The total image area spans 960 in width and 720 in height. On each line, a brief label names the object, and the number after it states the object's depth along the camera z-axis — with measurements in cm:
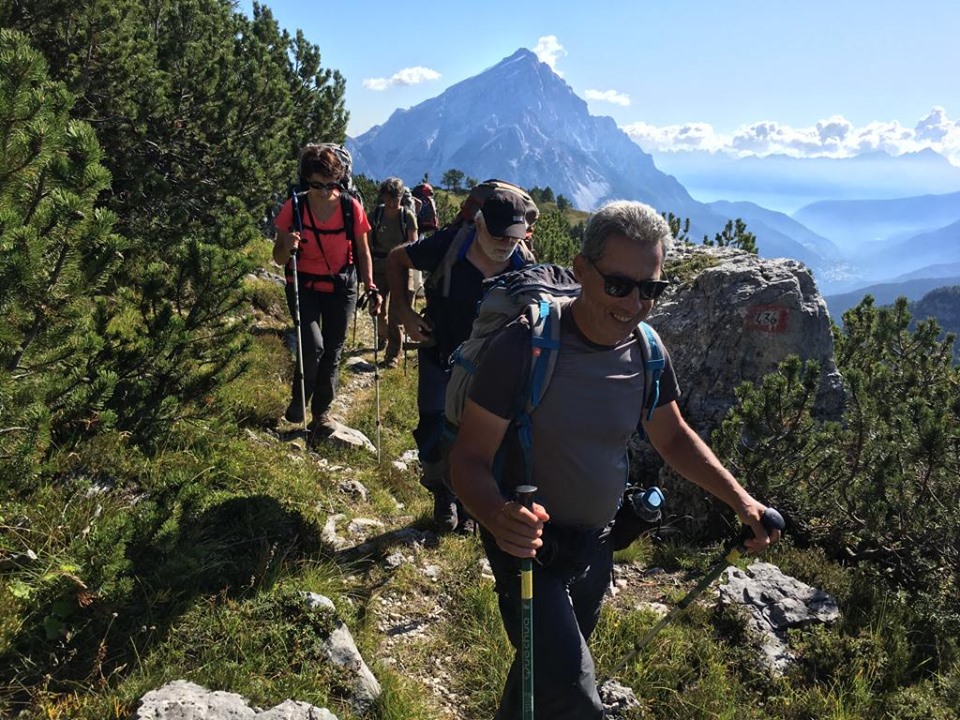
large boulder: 755
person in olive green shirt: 1064
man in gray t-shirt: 242
